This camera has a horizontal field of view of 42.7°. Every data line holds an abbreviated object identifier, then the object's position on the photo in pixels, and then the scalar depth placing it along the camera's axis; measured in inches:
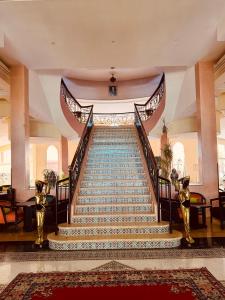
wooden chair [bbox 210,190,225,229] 237.6
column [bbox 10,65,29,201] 298.4
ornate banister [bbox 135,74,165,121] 421.4
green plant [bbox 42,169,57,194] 214.1
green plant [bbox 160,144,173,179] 367.5
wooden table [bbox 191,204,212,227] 235.5
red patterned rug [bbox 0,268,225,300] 122.0
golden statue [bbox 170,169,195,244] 202.5
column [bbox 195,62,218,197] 296.7
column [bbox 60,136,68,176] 524.8
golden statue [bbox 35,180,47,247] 203.6
